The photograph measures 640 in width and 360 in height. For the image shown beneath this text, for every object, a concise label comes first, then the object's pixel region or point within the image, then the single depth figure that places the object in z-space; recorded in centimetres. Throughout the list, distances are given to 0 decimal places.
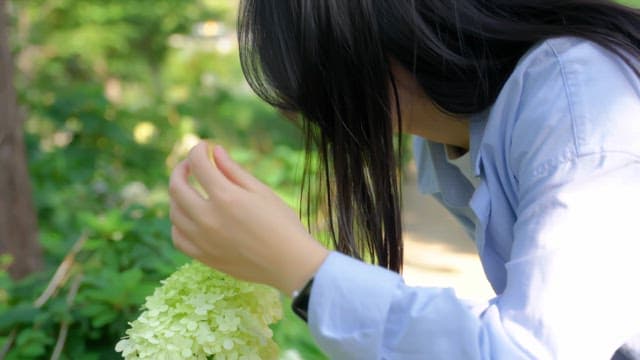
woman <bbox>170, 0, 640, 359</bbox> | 107
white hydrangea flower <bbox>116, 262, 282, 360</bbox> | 126
